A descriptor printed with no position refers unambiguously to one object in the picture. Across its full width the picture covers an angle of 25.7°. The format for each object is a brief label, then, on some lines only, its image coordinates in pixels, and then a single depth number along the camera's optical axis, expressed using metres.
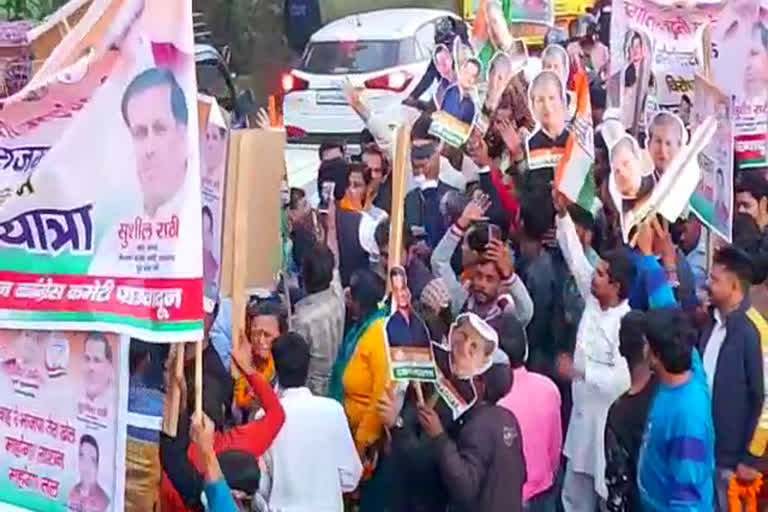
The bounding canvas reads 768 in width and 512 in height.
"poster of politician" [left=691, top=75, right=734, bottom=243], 7.54
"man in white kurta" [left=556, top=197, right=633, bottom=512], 6.63
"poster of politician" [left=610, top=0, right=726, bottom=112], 9.04
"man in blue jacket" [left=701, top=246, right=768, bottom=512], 6.52
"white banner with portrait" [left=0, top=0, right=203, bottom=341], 4.62
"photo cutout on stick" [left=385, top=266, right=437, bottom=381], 6.10
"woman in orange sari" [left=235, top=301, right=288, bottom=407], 6.47
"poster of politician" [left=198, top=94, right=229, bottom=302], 5.98
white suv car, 18.25
